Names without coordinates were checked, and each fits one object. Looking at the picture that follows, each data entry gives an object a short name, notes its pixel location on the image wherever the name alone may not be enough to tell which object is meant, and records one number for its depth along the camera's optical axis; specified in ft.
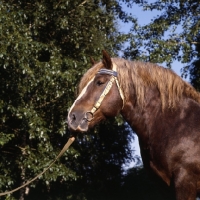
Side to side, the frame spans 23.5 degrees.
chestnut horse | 15.26
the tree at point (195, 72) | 50.09
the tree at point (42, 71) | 36.50
